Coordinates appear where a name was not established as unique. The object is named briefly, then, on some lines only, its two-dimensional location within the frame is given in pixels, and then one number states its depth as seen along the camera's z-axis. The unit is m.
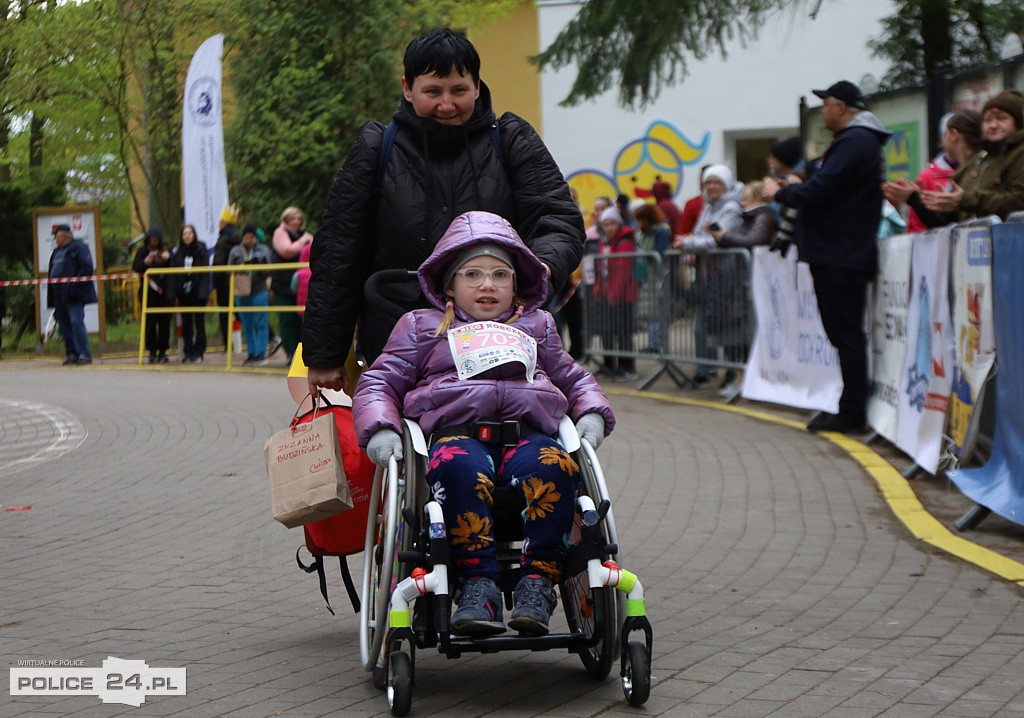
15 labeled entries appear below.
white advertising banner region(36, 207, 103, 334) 24.53
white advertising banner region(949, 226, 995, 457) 8.02
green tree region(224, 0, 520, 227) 27.83
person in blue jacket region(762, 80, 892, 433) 10.93
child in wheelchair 4.62
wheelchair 4.53
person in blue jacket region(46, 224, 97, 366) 21.22
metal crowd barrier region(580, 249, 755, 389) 14.20
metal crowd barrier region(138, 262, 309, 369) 19.36
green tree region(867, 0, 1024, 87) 16.81
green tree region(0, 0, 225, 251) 25.39
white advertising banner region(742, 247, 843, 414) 12.21
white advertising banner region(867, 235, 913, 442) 10.13
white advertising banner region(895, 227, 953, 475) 8.96
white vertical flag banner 23.73
